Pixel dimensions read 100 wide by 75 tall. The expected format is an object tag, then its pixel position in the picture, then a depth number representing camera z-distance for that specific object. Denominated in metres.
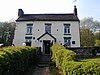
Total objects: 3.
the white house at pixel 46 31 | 14.50
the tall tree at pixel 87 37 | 22.86
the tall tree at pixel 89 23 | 26.74
